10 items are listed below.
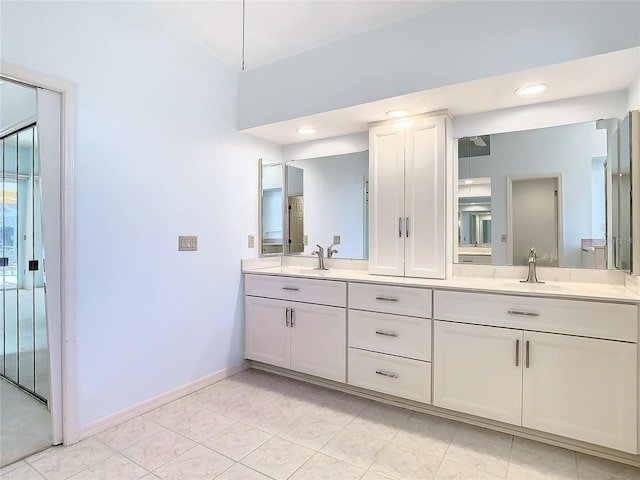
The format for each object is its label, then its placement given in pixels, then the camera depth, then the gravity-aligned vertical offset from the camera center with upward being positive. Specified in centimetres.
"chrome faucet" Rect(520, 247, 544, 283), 232 -20
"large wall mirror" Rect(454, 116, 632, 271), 216 +28
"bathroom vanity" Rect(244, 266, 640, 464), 178 -63
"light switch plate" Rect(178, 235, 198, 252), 259 -2
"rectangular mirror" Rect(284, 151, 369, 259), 305 +31
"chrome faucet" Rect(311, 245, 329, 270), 321 -16
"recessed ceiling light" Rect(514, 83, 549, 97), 212 +90
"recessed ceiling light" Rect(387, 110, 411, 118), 254 +90
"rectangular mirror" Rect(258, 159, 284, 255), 331 +30
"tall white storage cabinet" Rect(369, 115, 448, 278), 253 +31
